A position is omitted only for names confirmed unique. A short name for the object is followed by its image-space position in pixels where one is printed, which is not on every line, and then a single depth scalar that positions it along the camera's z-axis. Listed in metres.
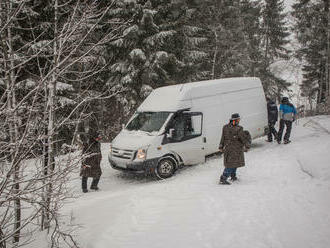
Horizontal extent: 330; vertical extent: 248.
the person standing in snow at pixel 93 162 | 7.51
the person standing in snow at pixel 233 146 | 6.68
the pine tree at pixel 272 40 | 27.53
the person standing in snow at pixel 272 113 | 11.13
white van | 8.05
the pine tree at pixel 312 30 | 18.42
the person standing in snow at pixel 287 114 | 10.30
